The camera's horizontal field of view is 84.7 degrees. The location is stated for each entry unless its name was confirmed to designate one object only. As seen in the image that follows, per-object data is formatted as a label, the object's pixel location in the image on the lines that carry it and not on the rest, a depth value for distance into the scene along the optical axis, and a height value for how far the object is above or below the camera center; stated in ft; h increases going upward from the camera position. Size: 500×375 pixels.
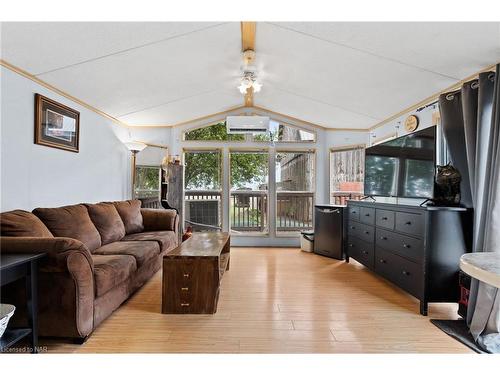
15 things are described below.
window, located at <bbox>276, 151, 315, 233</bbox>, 17.02 -0.07
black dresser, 7.83 -1.78
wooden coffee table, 7.78 -2.86
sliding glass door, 17.02 +0.03
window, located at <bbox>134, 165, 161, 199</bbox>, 15.98 +0.05
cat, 8.21 +0.09
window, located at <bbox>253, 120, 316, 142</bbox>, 16.85 +3.16
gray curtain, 6.68 +0.37
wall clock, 11.50 +2.81
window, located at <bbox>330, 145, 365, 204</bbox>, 16.16 +0.80
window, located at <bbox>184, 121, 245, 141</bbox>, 16.89 +3.12
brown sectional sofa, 5.99 -2.21
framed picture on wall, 8.96 +2.02
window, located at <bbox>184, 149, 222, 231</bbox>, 17.04 -0.19
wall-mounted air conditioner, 16.01 +3.57
